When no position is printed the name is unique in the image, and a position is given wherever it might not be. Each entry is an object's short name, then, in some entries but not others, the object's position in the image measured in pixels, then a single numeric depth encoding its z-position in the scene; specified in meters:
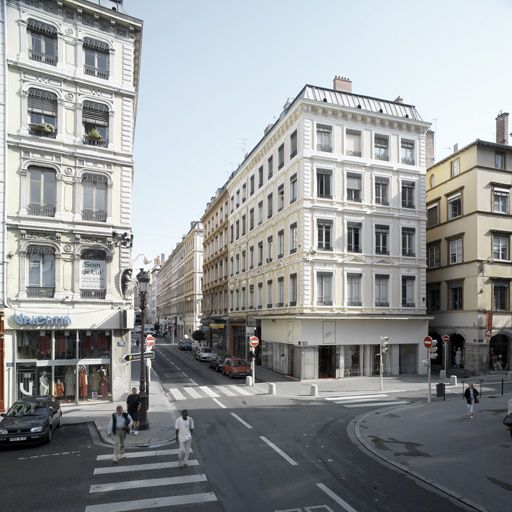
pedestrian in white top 13.19
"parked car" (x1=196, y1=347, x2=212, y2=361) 47.24
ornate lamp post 17.66
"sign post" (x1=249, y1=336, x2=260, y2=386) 30.47
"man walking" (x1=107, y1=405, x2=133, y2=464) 13.75
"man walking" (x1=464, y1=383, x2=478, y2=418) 19.17
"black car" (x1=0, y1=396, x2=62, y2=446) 15.37
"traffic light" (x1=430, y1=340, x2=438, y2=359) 23.99
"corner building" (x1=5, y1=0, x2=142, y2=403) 22.69
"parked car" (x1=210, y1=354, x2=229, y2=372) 38.38
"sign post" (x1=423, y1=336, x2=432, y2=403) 24.07
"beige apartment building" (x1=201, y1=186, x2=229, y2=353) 56.94
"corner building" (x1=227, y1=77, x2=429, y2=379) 33.75
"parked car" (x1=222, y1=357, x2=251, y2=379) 34.56
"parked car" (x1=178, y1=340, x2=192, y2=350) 62.81
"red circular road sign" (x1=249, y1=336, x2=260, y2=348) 30.42
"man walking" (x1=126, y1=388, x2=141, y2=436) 17.33
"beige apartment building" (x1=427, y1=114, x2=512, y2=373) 36.16
